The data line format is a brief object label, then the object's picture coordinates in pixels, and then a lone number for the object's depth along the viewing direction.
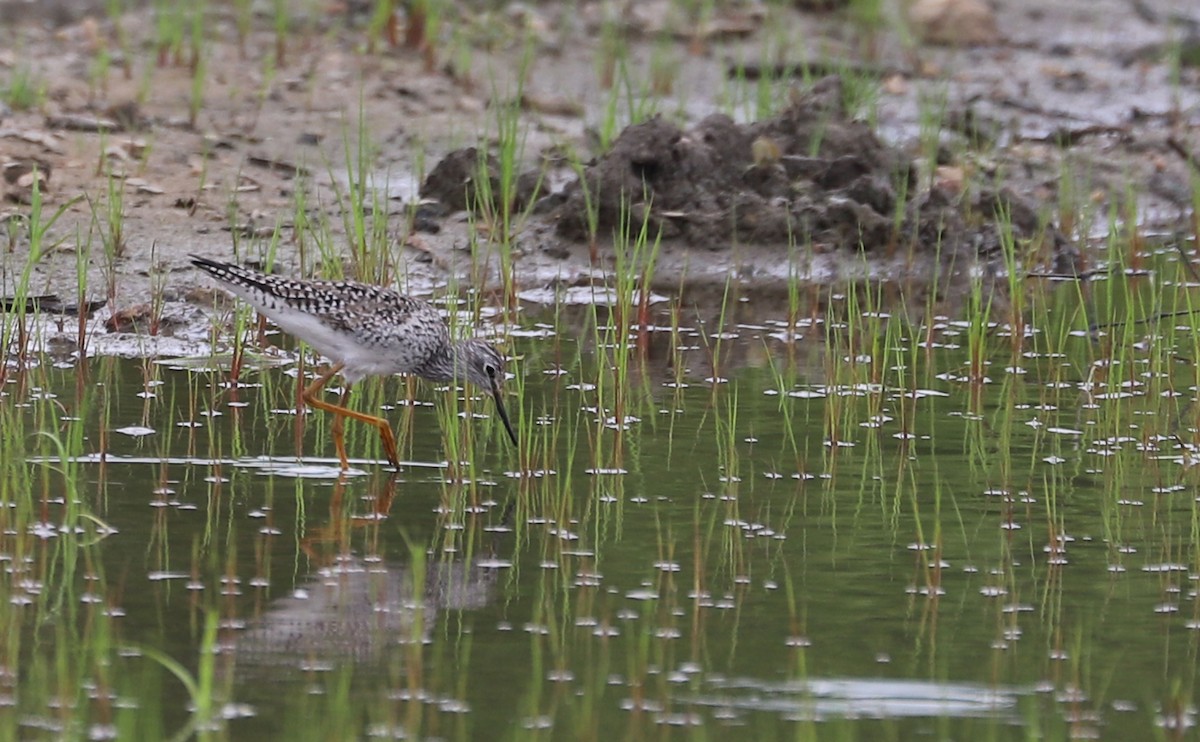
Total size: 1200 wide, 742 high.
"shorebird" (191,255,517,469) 15.34
